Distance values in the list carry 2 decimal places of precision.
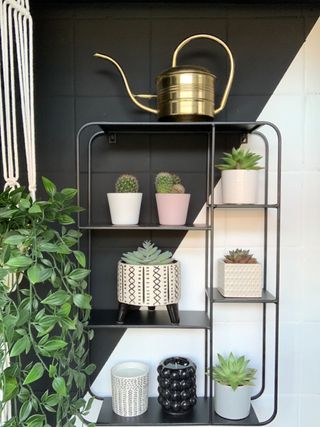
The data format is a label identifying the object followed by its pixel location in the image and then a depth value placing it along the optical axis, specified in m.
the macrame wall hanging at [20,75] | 1.07
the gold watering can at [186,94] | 1.16
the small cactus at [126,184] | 1.22
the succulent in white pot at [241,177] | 1.20
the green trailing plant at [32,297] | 0.83
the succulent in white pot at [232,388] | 1.20
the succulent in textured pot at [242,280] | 1.22
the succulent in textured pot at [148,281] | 1.20
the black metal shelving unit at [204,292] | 1.19
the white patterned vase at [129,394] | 1.23
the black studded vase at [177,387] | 1.23
